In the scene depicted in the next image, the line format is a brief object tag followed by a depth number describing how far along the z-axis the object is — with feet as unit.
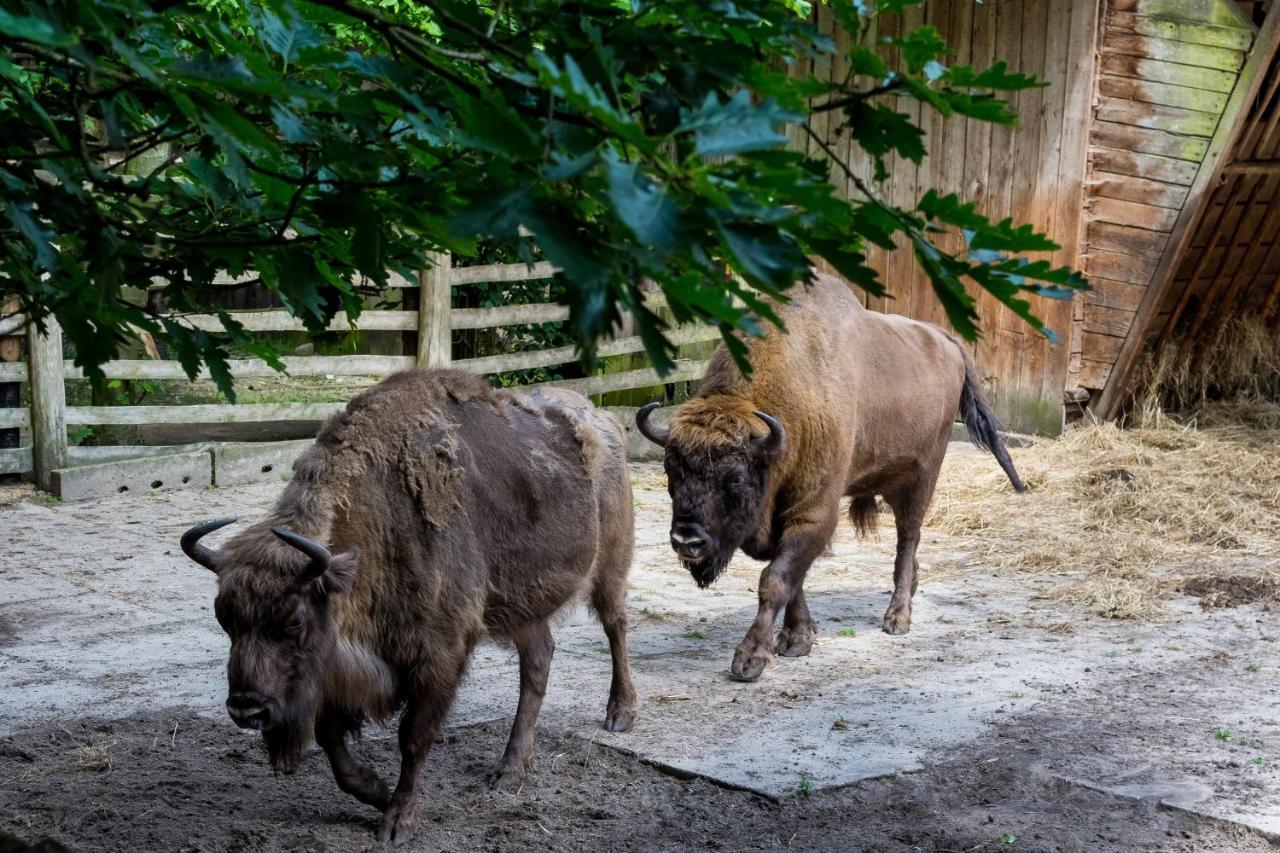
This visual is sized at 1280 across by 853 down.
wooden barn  35.29
